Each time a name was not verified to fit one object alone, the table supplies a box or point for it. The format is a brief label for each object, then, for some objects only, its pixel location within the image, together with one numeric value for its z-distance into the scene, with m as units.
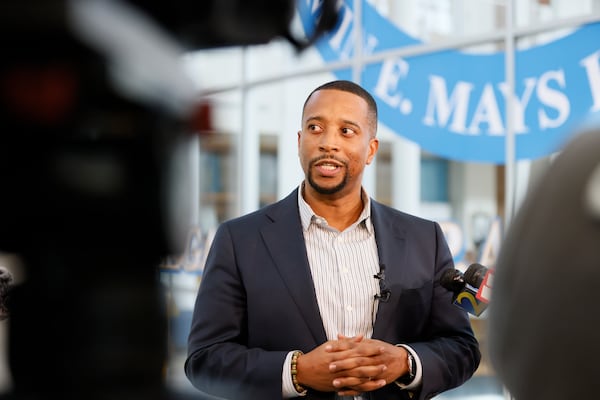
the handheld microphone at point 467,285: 3.80
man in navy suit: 3.83
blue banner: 6.02
